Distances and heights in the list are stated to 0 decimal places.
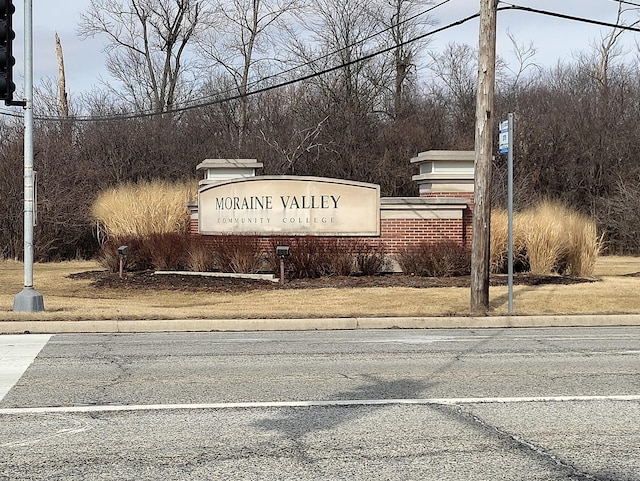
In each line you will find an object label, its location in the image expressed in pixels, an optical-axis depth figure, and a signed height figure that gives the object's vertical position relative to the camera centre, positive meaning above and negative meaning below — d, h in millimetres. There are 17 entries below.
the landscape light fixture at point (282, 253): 19312 -195
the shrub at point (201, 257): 22000 -323
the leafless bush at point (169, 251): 22594 -173
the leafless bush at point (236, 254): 21703 -246
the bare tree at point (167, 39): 45188 +11050
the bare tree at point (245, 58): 43469 +9660
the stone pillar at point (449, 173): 23678 +1988
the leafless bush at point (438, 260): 21234 -390
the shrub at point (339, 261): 21328 -415
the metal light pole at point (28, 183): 13969 +1036
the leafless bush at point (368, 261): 21703 -422
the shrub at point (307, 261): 21156 -411
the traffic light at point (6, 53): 13023 +2938
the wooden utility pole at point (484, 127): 14836 +2054
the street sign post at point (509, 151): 14633 +1627
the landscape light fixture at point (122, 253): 21266 -214
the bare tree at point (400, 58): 43438 +9622
